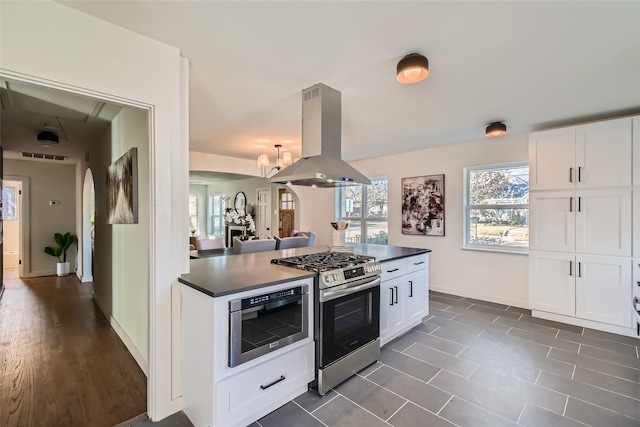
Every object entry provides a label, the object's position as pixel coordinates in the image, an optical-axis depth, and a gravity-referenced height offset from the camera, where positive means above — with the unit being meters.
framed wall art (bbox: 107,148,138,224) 2.45 +0.22
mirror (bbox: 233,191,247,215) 9.26 +0.34
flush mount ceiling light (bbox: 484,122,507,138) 3.50 +1.04
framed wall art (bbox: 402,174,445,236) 4.72 +0.13
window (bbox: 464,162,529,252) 4.03 +0.09
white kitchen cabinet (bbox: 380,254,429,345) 2.74 -0.87
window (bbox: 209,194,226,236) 10.39 -0.07
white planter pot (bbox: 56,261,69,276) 5.97 -1.19
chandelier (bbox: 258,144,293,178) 4.23 +0.79
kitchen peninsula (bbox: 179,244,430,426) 1.64 -0.82
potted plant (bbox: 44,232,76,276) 5.87 -0.78
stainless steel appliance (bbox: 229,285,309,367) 1.66 -0.70
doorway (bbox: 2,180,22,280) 6.74 -0.39
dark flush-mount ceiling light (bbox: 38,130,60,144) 3.79 +1.01
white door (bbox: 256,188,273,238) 8.51 -0.02
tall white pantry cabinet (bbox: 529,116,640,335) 3.00 -0.11
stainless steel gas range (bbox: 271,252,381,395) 2.08 -0.81
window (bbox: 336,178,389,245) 5.61 +0.03
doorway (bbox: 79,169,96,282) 5.52 -0.46
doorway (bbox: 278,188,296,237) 7.75 -0.02
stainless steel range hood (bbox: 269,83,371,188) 2.50 +0.64
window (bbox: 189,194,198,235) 10.71 +0.04
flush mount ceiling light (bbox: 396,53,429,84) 1.97 +1.02
